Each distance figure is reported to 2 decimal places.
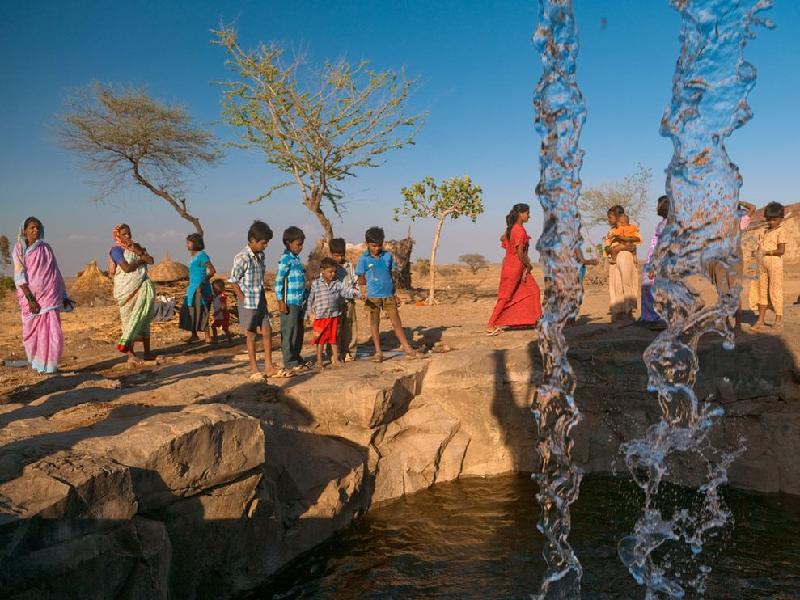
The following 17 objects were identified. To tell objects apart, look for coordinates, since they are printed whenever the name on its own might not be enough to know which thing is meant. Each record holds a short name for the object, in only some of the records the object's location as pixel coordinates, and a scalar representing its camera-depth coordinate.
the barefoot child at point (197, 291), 7.67
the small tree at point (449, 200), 14.94
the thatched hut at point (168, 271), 11.66
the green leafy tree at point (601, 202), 26.33
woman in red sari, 6.79
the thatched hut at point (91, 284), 15.67
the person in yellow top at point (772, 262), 6.02
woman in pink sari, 5.72
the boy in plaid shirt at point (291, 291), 5.46
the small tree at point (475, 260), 30.76
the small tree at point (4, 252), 23.53
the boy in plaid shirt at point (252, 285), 5.12
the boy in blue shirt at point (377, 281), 5.75
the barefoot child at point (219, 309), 7.95
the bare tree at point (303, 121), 12.38
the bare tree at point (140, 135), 15.94
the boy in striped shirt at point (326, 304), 5.61
